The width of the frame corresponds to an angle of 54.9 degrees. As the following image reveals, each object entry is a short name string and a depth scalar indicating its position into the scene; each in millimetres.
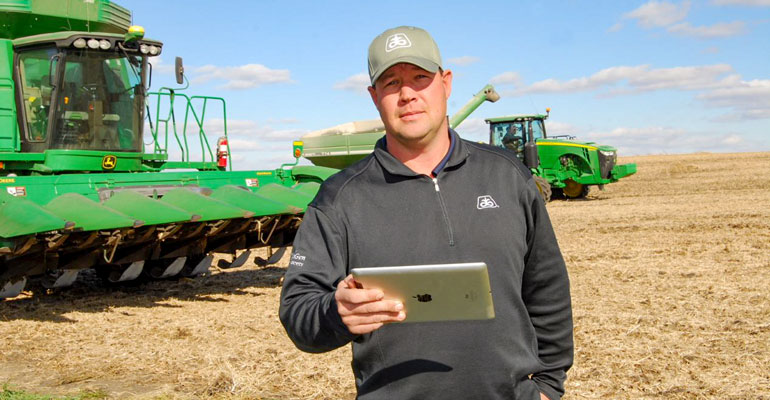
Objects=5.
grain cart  14953
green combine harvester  6680
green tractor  20062
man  1857
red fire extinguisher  10016
